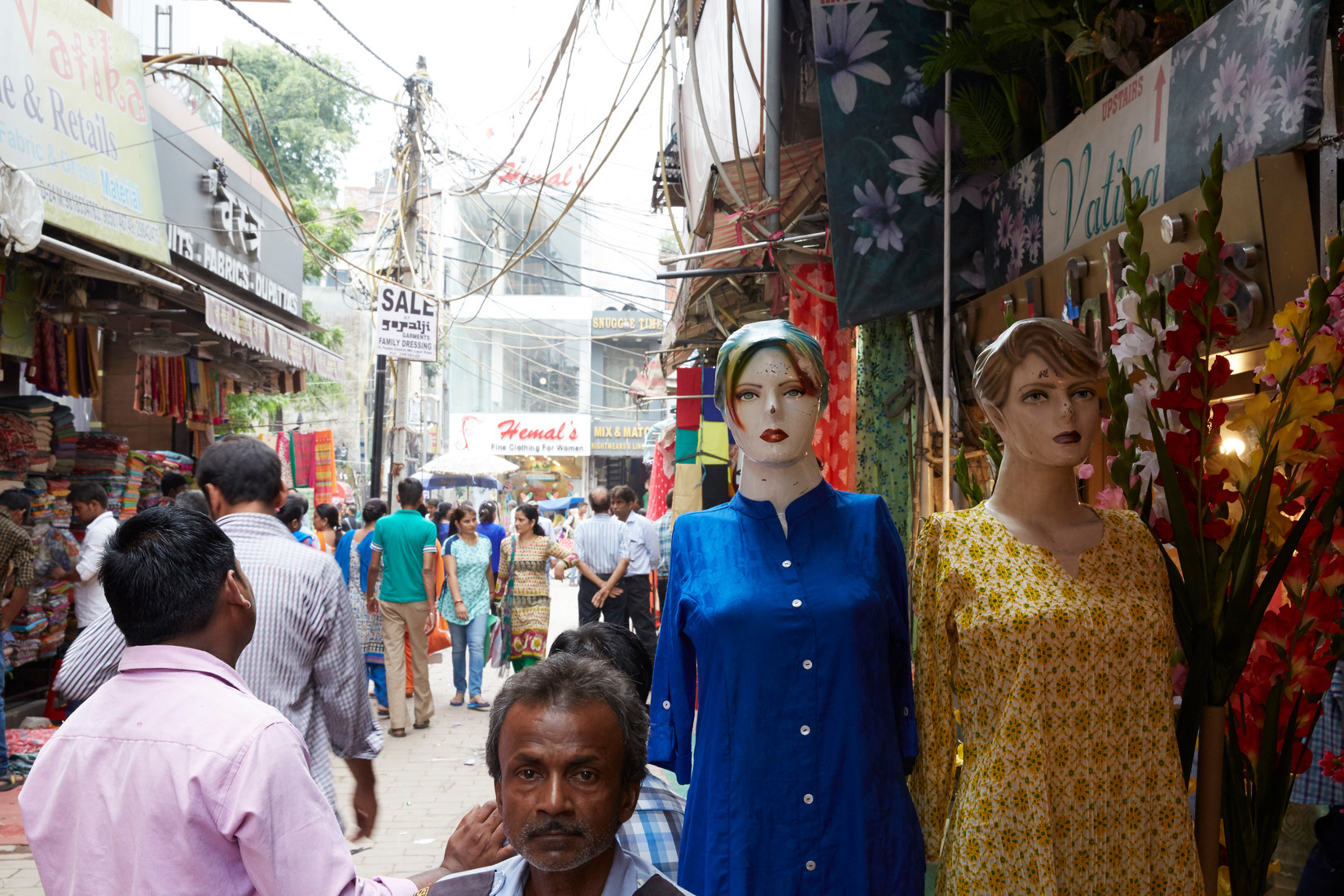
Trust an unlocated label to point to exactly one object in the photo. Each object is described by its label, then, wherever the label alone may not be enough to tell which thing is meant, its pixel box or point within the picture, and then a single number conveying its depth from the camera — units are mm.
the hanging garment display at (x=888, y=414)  4223
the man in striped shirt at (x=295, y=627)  2967
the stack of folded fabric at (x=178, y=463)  9648
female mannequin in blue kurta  2182
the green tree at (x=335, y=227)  19328
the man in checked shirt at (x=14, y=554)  6629
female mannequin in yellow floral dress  1958
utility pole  12773
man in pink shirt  1687
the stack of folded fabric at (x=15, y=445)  7102
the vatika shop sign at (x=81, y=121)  5926
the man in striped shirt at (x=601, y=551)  8773
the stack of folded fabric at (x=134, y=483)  8797
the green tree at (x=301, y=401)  15023
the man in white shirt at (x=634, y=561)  8719
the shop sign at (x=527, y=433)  31422
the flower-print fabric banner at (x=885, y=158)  3719
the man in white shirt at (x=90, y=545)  7355
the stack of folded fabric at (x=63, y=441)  8117
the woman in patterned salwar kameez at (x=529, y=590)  8688
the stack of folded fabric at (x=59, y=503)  7715
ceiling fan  8602
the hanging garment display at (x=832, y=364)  5016
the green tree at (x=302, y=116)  26562
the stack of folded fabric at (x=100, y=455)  8469
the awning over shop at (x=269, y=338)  8172
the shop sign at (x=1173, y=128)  2127
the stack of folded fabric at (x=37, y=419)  7471
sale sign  11469
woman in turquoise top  8797
